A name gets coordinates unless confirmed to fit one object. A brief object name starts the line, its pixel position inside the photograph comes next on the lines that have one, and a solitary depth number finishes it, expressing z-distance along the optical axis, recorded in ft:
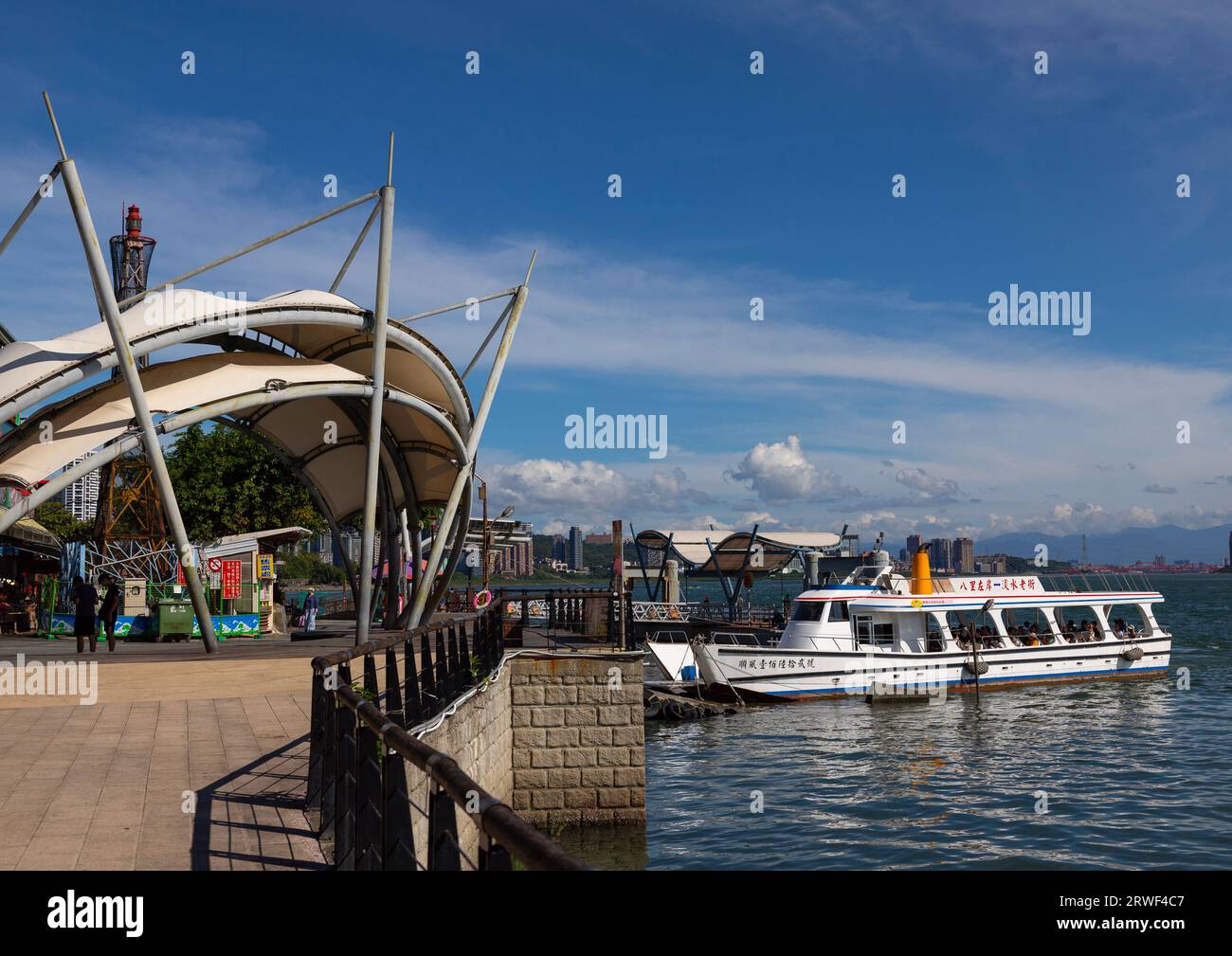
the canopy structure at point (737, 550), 164.76
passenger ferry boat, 109.81
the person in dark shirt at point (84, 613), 74.54
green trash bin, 91.71
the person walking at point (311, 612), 116.47
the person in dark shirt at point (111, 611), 78.79
